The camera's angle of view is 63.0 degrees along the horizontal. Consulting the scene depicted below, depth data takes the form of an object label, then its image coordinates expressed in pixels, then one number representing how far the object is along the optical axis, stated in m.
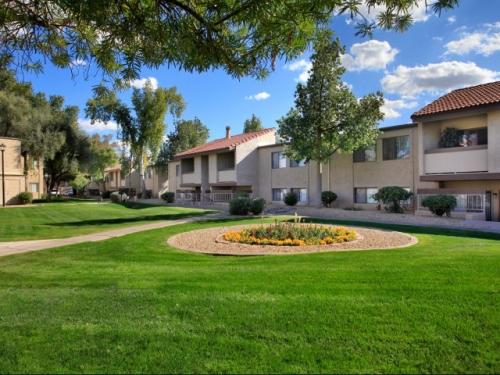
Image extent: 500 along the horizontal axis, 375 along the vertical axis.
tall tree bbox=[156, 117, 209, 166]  59.94
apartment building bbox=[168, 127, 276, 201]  35.75
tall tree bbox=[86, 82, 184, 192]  49.38
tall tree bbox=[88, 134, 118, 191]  56.73
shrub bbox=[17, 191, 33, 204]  41.62
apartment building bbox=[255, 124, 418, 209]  24.66
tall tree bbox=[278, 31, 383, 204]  24.48
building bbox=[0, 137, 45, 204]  41.22
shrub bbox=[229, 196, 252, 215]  24.59
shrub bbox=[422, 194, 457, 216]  19.48
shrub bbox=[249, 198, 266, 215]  24.42
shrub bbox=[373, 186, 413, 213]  22.24
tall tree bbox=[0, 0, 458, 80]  4.03
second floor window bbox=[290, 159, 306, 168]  31.61
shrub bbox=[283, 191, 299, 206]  30.14
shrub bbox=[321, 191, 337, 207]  27.81
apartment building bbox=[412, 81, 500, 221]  19.89
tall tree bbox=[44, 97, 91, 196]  50.12
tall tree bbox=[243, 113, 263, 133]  63.56
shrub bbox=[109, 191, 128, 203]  47.42
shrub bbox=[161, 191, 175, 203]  43.41
